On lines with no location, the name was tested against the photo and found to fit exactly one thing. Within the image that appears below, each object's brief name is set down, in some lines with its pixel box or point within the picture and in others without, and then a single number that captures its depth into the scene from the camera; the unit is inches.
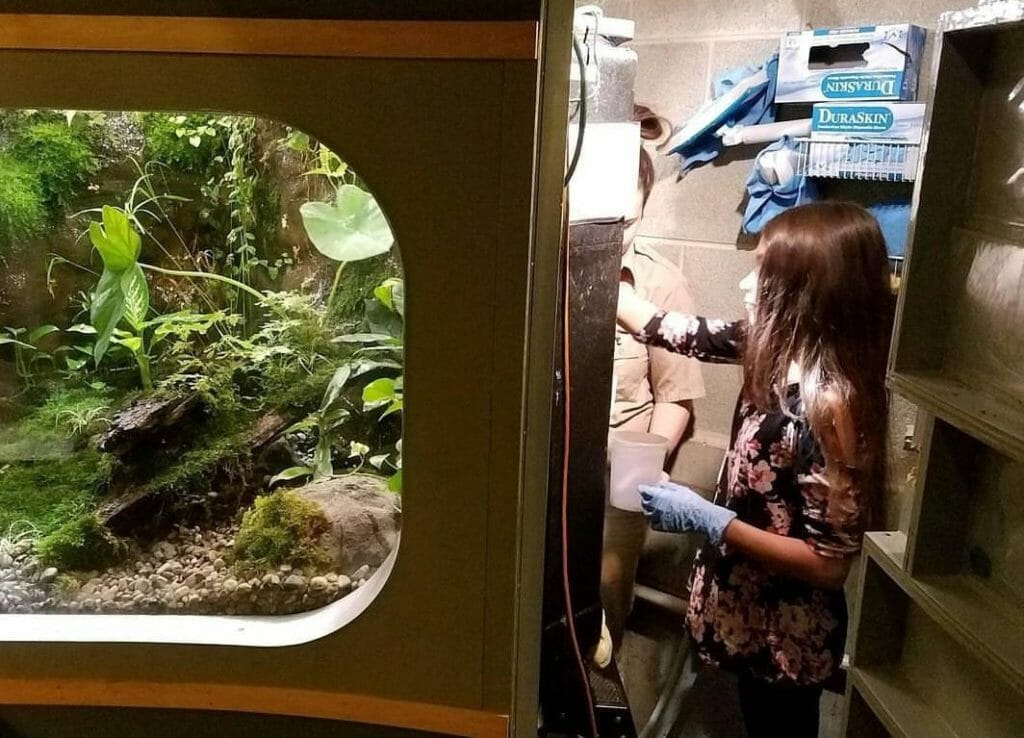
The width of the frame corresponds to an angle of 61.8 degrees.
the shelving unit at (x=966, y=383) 32.3
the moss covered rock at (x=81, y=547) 39.2
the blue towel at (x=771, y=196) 69.4
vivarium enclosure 36.4
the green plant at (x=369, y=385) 33.9
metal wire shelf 63.1
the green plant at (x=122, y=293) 38.1
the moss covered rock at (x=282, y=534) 38.4
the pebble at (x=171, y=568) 38.7
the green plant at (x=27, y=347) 39.3
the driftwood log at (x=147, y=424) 40.3
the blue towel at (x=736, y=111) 70.7
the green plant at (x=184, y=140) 34.2
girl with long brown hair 57.3
